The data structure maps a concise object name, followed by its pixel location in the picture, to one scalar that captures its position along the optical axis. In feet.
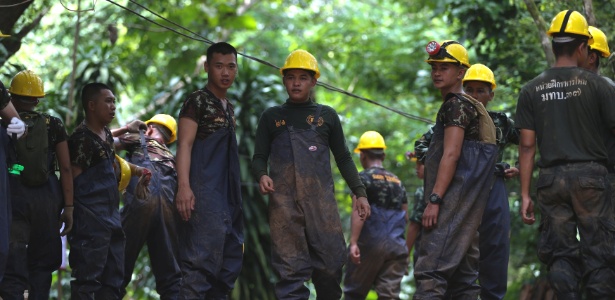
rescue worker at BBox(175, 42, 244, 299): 44.14
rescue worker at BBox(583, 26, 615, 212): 48.21
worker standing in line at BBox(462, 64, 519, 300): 49.42
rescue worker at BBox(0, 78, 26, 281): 39.09
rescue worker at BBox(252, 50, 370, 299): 45.03
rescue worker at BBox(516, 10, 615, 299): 42.32
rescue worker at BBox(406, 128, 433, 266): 61.46
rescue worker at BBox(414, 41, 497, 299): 43.39
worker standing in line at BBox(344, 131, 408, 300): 63.05
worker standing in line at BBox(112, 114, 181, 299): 52.08
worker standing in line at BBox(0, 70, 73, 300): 44.24
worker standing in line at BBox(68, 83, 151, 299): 45.96
